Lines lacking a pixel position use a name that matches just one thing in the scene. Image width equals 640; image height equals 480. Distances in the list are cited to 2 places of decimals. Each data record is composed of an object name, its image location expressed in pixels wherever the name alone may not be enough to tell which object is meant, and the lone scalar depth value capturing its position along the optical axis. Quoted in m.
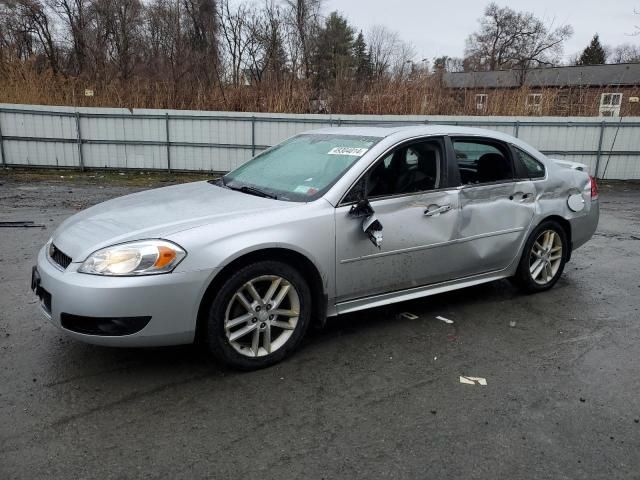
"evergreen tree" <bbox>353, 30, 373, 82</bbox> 18.04
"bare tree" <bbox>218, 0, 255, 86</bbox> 23.25
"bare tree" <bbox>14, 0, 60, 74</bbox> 27.91
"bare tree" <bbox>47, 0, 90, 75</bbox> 27.00
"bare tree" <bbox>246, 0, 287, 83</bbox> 20.12
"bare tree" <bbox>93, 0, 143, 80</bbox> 26.91
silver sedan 3.04
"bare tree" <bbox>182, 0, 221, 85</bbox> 22.45
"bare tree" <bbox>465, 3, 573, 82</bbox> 45.88
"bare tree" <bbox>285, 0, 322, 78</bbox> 21.15
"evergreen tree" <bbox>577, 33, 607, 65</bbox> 64.56
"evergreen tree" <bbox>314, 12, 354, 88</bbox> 18.30
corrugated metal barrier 15.38
